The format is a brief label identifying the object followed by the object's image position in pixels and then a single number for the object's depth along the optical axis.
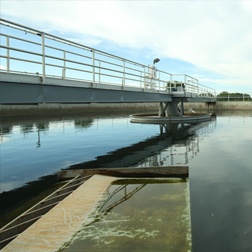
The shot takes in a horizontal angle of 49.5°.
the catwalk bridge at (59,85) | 8.47
